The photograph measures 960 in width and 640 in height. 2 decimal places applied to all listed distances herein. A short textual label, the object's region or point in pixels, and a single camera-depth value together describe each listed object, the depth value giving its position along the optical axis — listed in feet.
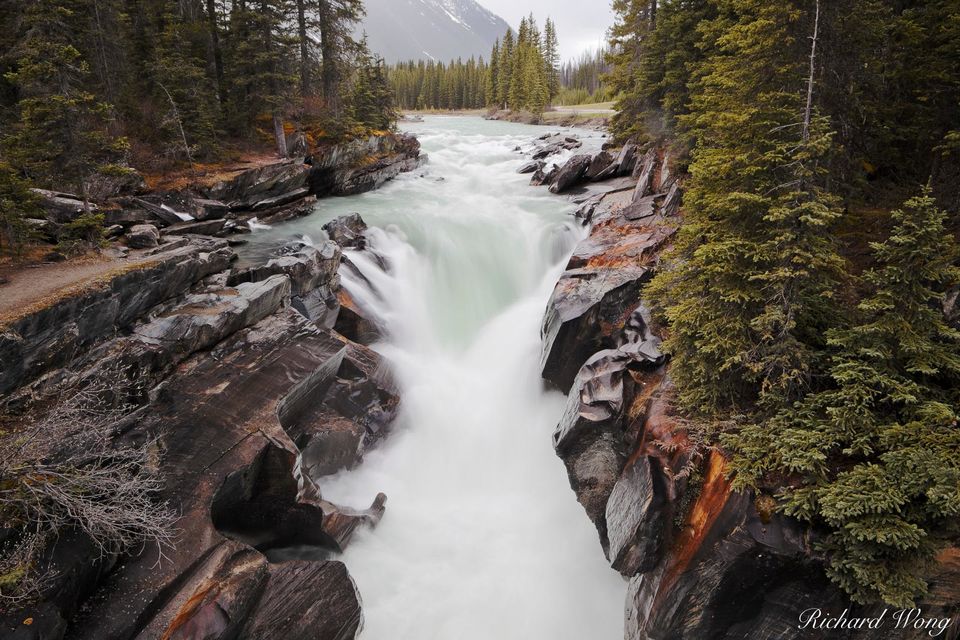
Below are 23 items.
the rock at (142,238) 49.14
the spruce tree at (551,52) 279.49
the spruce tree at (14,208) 38.73
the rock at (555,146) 116.98
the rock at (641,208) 58.44
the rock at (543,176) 94.25
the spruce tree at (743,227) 25.67
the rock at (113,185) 57.57
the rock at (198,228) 58.75
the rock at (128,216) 54.95
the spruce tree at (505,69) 274.16
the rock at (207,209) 65.87
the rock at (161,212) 60.29
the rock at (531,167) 106.01
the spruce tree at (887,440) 19.15
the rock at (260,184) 72.64
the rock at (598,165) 88.84
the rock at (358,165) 90.68
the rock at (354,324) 50.78
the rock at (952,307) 25.08
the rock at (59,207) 46.78
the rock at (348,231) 61.62
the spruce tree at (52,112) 41.75
